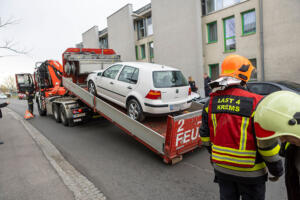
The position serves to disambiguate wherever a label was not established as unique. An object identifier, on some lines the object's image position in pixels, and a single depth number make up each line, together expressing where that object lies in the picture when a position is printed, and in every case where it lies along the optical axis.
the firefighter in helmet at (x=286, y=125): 1.19
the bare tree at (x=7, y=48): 10.85
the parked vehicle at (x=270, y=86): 5.93
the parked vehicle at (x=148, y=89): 5.07
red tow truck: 4.25
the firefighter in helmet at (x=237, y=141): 1.68
